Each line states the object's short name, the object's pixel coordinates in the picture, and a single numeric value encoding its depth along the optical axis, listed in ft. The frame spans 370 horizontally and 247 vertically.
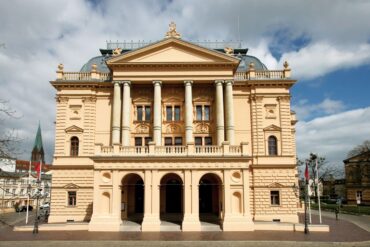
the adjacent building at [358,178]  251.19
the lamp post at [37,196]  100.83
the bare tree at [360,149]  261.50
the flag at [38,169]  117.12
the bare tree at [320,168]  135.01
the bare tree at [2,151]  39.65
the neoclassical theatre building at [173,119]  127.13
